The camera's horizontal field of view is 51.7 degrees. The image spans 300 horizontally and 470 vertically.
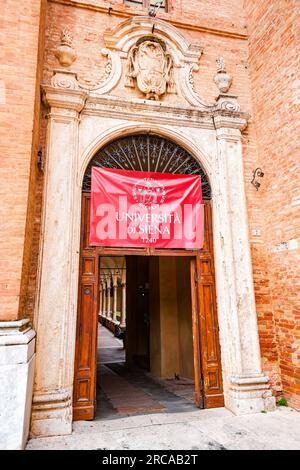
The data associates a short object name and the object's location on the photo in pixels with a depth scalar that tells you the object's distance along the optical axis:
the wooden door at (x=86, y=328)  4.18
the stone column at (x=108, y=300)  22.25
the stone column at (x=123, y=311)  17.83
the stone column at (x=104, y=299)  24.31
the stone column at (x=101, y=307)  25.53
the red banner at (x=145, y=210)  4.70
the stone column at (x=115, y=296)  20.30
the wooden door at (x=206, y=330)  4.72
